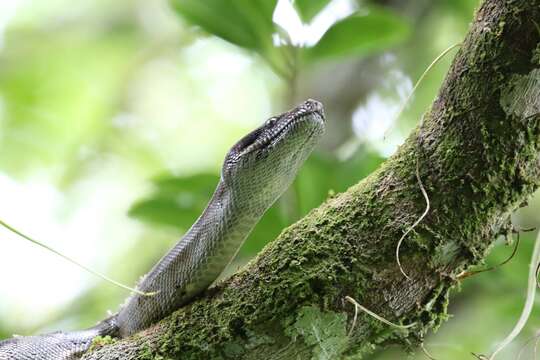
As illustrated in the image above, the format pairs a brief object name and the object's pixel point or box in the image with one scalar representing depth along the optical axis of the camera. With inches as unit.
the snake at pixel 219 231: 203.2
